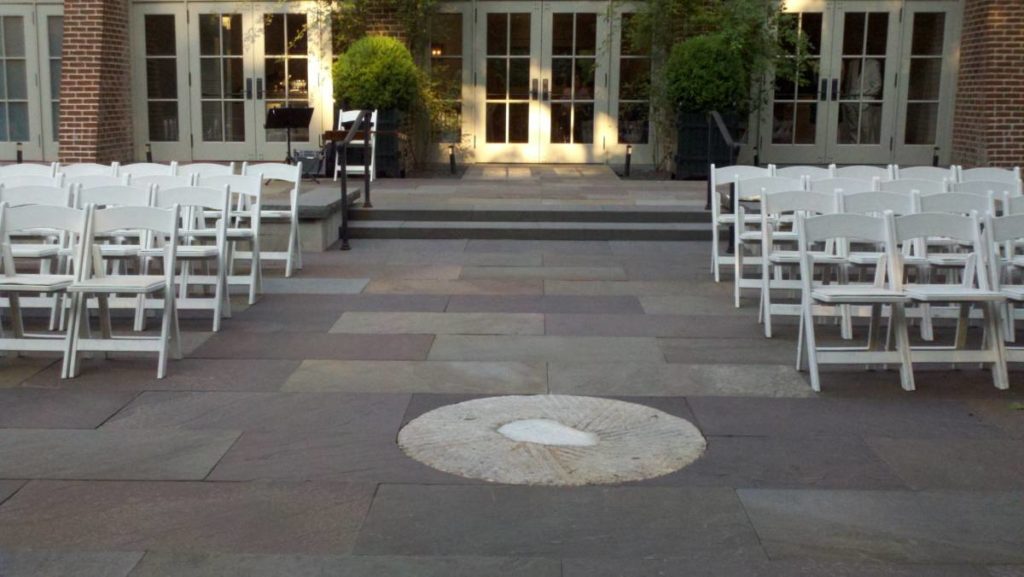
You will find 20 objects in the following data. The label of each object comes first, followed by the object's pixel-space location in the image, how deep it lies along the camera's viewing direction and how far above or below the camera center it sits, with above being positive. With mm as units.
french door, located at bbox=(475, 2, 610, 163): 16078 +657
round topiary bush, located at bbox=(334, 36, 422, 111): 14602 +637
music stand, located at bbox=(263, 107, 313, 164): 14125 +49
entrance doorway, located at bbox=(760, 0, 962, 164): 15773 +624
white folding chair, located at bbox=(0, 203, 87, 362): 6434 -685
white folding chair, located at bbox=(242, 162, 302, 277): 9383 -774
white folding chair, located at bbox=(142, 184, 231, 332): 7422 -870
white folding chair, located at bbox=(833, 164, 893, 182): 9375 -343
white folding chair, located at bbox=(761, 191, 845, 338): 7312 -547
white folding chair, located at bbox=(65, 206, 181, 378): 6266 -951
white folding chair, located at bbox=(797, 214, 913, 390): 6152 -894
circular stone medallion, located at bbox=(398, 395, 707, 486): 4789 -1467
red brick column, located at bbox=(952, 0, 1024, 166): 14234 +662
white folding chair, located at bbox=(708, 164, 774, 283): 9219 -508
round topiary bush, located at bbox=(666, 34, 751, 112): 14414 +702
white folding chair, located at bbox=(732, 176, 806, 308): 8328 -541
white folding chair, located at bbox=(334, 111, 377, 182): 14664 -266
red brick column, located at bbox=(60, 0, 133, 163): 14906 +479
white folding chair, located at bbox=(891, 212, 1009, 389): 6191 -868
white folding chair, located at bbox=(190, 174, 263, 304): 8234 -810
